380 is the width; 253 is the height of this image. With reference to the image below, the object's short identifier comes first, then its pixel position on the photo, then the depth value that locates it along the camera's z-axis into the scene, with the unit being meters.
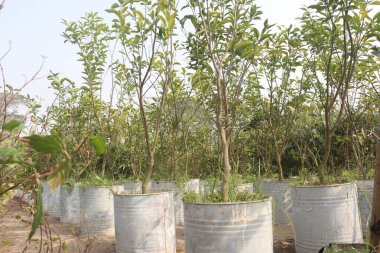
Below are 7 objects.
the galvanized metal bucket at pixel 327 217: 3.18
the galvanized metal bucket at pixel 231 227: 2.34
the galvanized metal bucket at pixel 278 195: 5.21
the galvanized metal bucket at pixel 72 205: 6.35
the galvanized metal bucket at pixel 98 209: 5.16
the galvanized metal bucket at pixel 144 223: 3.61
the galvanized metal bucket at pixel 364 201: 4.14
